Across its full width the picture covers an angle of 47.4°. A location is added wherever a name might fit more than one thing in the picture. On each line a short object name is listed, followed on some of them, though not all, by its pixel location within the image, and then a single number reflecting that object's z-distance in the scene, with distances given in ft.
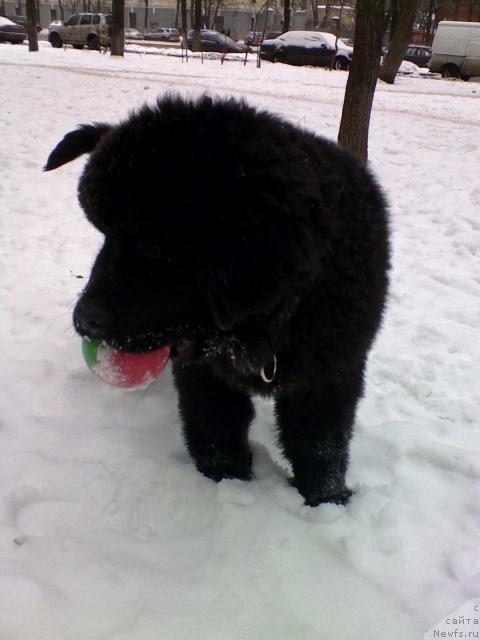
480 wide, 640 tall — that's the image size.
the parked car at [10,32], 83.05
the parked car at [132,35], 139.20
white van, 75.92
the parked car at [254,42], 92.32
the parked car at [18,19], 145.48
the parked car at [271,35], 112.88
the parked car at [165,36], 137.90
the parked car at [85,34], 87.92
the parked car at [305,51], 79.56
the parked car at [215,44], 102.89
